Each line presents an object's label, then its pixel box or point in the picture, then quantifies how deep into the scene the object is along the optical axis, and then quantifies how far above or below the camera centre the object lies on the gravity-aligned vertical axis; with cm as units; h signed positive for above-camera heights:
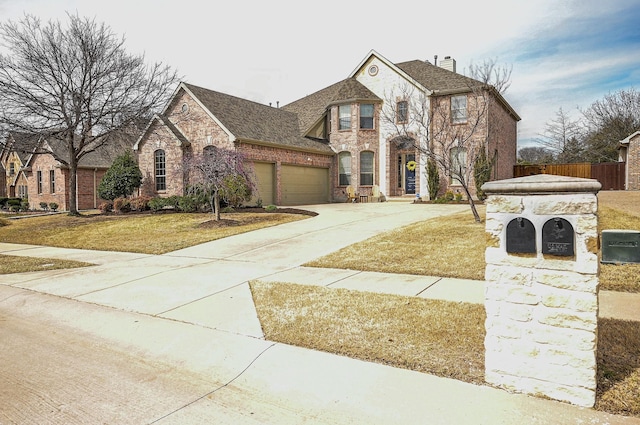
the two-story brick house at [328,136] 2144 +345
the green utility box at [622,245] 551 -70
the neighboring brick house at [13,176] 3469 +213
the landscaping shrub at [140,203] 2111 -29
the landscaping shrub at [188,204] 1888 -30
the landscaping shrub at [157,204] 2009 -31
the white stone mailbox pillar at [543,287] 301 -71
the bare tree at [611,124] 3759 +659
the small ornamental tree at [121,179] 2253 +105
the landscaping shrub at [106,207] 2214 -48
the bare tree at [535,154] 4490 +539
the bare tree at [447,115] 2120 +441
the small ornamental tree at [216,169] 1498 +107
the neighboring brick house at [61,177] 2938 +162
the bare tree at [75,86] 1942 +559
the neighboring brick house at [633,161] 2508 +204
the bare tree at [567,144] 4072 +521
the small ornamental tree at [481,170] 2049 +129
